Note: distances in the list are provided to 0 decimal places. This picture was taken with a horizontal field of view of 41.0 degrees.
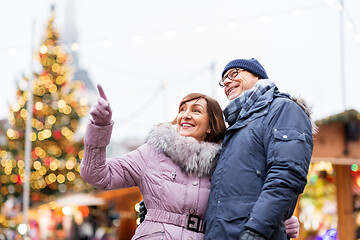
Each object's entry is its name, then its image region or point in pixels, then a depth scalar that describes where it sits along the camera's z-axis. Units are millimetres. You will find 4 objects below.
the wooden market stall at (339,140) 5863
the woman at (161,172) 2467
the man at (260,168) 2039
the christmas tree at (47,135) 15547
